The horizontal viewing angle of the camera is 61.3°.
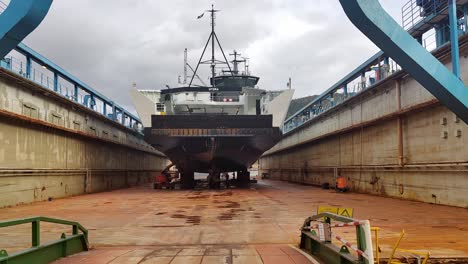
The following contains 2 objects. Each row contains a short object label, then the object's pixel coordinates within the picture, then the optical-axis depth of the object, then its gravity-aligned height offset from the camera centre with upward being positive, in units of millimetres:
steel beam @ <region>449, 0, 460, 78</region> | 10359 +3185
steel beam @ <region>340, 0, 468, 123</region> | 7961 +2292
